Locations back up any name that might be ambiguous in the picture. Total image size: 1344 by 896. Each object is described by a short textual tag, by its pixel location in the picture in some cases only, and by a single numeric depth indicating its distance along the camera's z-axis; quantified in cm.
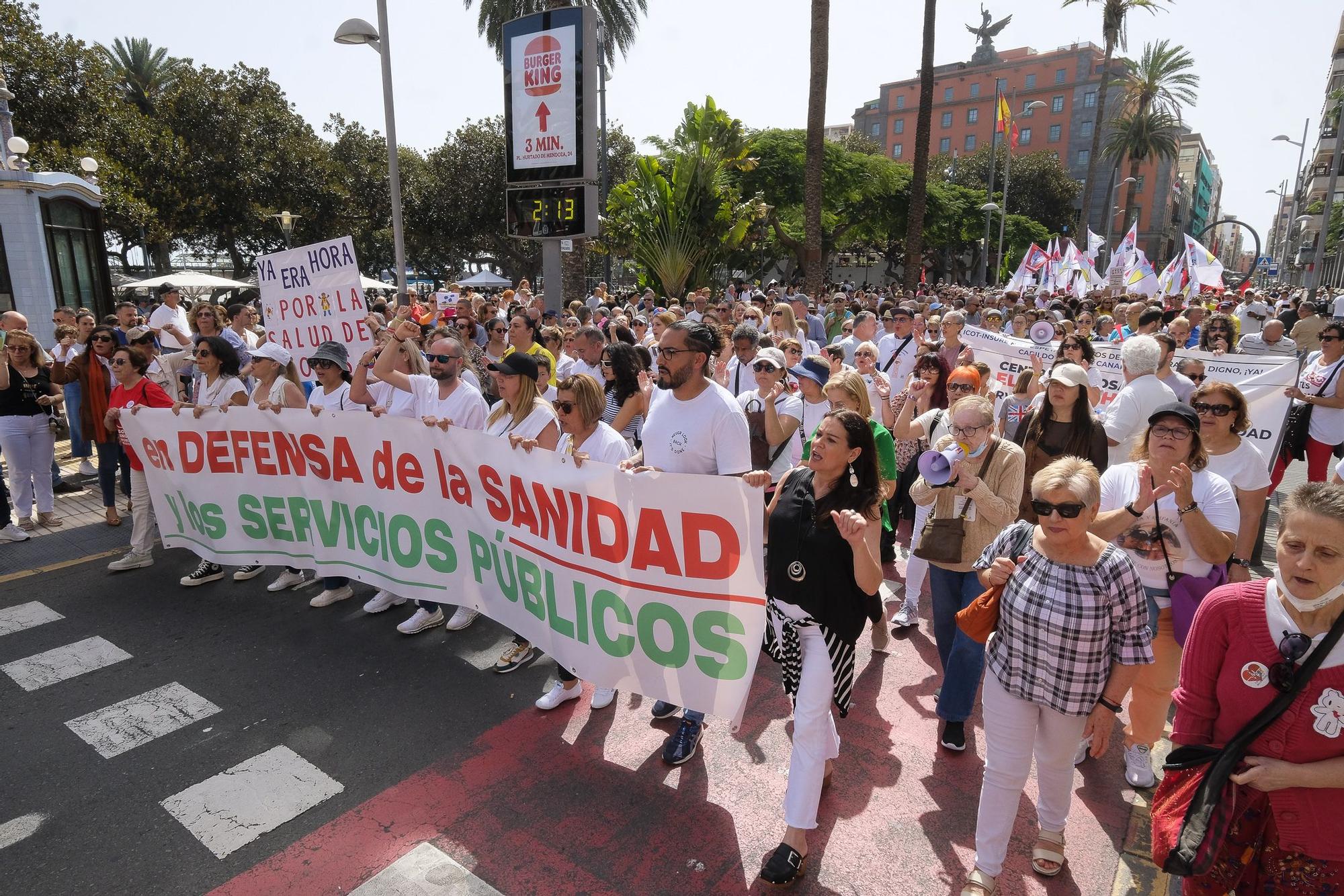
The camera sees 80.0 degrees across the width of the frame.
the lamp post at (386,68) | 1188
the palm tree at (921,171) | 2095
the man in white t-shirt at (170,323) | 1031
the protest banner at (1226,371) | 565
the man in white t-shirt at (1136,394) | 516
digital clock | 1059
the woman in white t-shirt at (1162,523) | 327
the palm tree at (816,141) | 1638
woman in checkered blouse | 276
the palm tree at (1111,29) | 4203
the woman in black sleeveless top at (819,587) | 310
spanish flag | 3659
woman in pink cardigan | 210
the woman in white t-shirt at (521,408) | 462
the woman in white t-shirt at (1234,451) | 389
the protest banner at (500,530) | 351
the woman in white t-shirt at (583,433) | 429
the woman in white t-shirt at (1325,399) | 639
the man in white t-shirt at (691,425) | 382
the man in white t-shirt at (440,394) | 522
